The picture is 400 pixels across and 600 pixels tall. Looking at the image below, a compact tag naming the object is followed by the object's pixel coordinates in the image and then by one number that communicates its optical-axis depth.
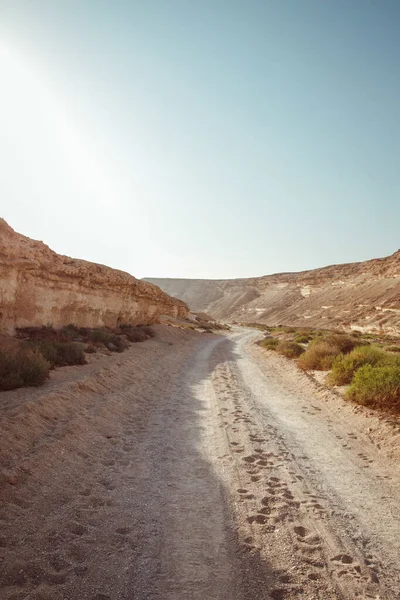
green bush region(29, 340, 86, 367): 10.28
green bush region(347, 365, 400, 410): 7.97
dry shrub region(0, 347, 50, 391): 7.28
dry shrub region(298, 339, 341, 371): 13.56
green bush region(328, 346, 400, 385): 10.76
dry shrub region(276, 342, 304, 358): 18.76
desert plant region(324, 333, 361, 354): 15.36
